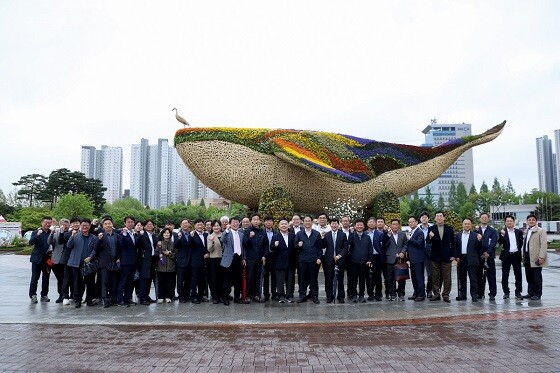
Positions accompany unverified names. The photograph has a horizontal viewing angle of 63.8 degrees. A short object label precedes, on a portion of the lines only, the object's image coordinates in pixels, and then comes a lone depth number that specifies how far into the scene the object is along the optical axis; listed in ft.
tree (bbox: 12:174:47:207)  185.23
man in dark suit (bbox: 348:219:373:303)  27.76
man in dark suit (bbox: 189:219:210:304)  27.91
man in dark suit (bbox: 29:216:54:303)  28.81
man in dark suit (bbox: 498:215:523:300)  28.19
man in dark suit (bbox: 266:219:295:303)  27.63
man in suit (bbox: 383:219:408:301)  28.22
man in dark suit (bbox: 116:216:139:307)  27.14
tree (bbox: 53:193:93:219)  135.85
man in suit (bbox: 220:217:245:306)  27.04
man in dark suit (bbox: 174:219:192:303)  27.99
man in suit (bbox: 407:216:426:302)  27.66
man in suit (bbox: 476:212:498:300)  27.73
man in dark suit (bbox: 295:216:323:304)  27.43
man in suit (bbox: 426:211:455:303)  27.68
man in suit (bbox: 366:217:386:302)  28.55
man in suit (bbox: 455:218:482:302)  27.20
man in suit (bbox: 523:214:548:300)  26.89
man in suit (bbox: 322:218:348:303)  27.71
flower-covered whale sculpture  46.24
